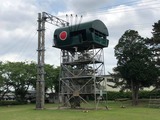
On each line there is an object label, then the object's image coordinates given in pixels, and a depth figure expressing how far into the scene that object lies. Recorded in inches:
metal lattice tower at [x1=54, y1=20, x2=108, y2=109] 755.8
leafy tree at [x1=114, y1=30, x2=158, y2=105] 931.3
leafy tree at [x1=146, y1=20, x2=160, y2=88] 970.9
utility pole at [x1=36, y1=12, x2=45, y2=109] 815.0
